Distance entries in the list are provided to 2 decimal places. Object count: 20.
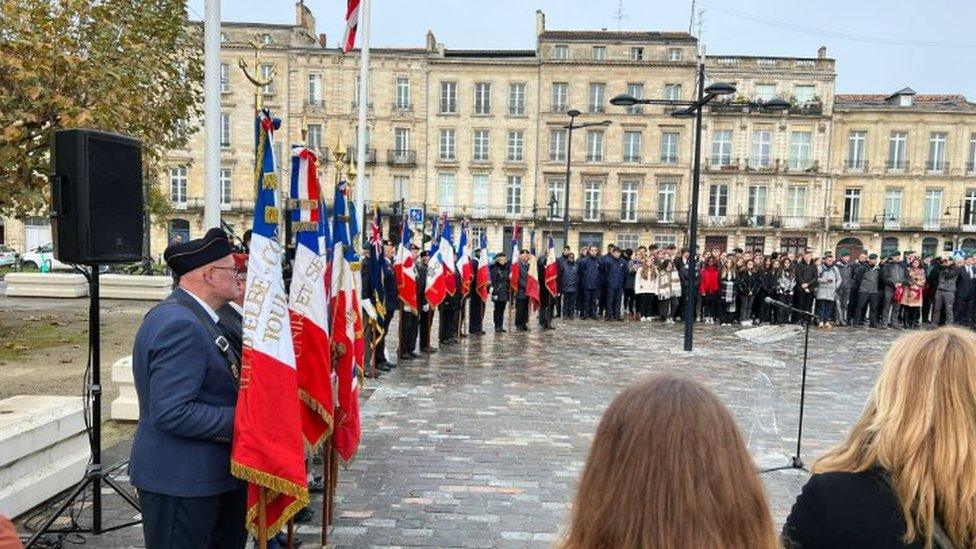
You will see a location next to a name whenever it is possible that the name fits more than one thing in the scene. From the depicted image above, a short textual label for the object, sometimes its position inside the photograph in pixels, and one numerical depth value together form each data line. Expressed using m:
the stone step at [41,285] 19.59
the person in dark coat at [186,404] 3.10
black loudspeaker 4.29
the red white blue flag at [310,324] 4.30
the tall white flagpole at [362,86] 10.66
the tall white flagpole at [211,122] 5.10
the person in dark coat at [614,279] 18.75
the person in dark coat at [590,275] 18.84
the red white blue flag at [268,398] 3.24
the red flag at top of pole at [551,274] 16.94
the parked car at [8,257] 35.25
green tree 9.53
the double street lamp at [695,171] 12.43
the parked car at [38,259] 32.44
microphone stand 6.32
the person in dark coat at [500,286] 16.58
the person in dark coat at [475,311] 15.59
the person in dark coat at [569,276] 18.59
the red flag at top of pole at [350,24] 9.98
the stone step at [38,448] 4.67
